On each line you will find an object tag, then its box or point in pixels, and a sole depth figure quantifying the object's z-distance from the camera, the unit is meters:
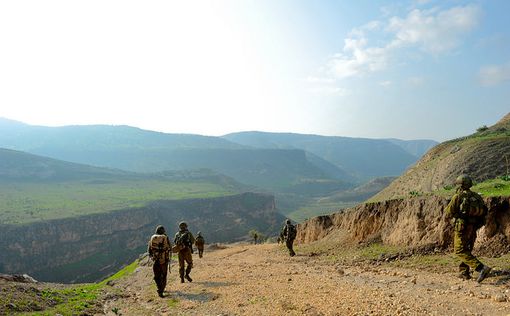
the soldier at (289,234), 25.59
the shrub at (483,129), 38.78
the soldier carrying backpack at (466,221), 11.27
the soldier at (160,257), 15.42
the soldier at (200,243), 34.25
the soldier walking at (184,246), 17.56
